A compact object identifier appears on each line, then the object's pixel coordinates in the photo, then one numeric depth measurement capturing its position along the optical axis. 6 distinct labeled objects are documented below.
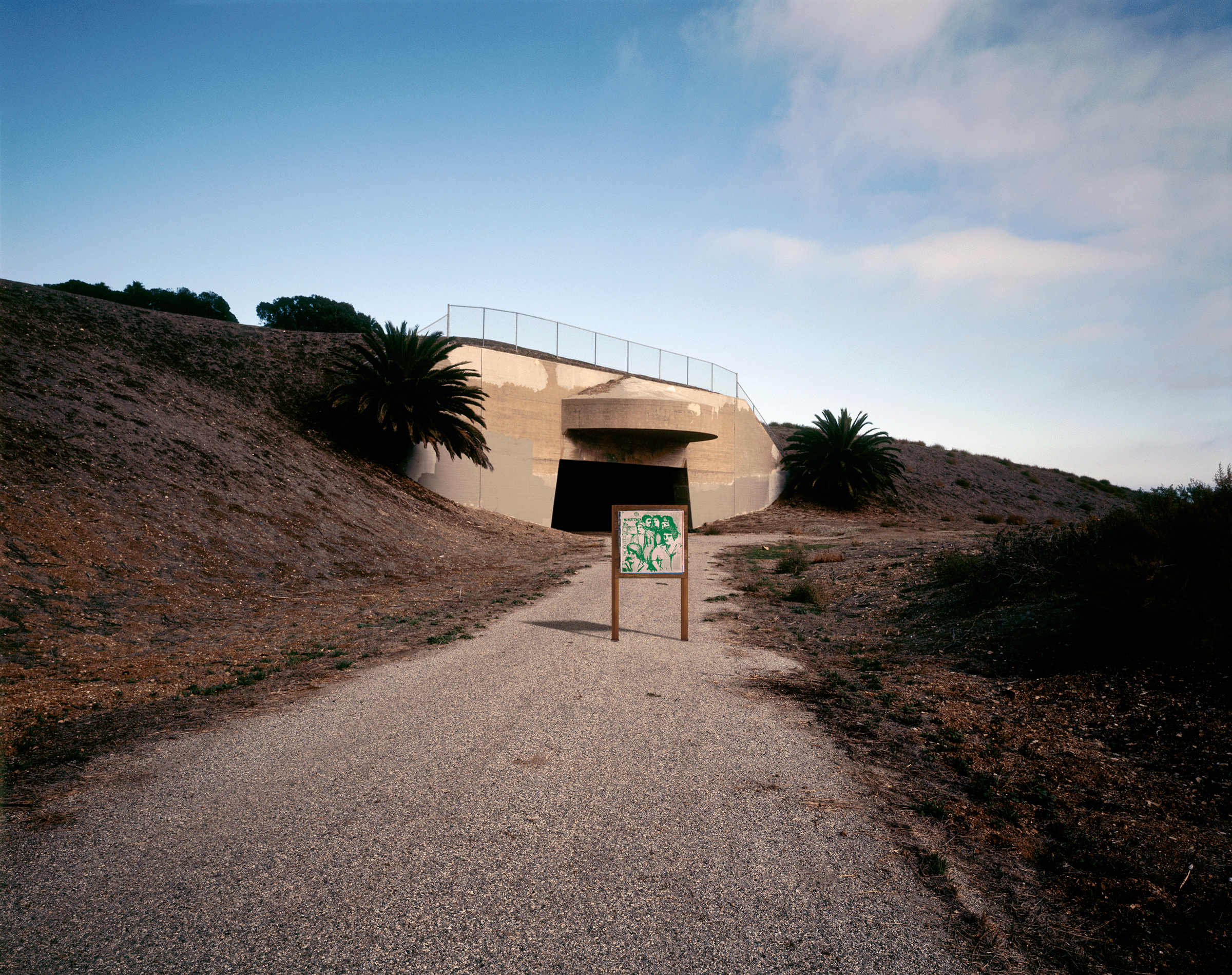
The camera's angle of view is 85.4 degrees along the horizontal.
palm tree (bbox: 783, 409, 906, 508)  36.50
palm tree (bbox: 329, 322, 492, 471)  22.28
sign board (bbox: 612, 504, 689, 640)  9.73
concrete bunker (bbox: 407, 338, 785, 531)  26.39
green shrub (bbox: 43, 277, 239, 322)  39.62
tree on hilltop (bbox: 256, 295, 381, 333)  55.97
